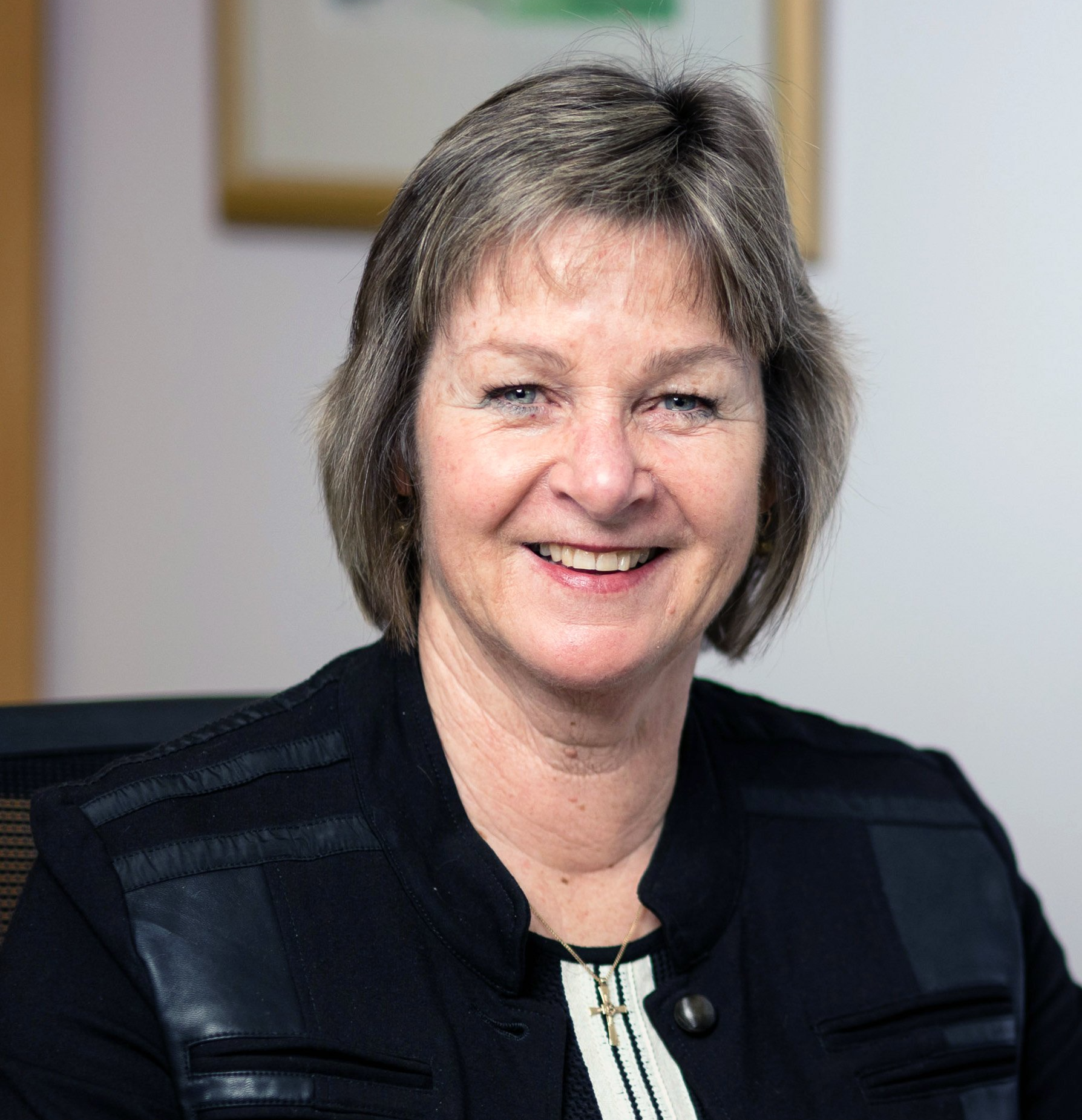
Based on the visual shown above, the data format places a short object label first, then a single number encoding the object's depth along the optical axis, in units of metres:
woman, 1.41
